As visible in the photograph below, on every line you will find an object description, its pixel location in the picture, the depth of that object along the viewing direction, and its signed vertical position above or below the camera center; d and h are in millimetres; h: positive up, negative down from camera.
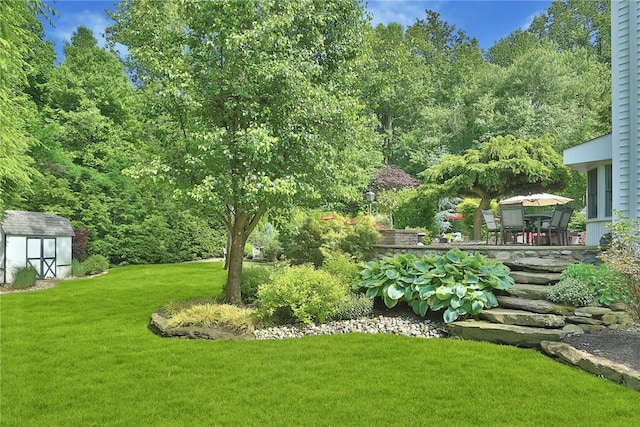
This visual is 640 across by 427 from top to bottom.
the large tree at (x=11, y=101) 6820 +2127
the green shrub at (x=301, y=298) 6645 -1159
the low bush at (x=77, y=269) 13984 -1589
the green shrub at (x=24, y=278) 11742 -1582
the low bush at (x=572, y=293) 6008 -949
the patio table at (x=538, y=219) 9648 +76
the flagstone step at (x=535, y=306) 5859 -1113
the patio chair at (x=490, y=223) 10578 -29
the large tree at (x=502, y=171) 11352 +1316
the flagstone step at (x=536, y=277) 6660 -828
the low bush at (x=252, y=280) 8406 -1157
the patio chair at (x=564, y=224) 9359 -33
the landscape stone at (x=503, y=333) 5312 -1356
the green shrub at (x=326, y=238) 9031 -354
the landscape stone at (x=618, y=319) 5586 -1199
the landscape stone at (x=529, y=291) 6320 -979
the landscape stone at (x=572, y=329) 5465 -1303
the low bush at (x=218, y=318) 6602 -1473
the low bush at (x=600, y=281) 5293 -760
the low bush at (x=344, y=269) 7574 -851
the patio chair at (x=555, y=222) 9297 +7
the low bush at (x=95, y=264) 14414 -1499
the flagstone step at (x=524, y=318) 5580 -1217
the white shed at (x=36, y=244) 12312 -754
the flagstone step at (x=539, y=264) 6914 -653
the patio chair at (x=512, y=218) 9406 +84
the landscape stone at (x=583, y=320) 5641 -1224
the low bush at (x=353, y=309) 6859 -1345
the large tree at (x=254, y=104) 6965 +1911
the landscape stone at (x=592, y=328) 5532 -1293
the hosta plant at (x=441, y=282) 6266 -912
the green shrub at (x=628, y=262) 4820 -419
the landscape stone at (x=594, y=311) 5730 -1127
